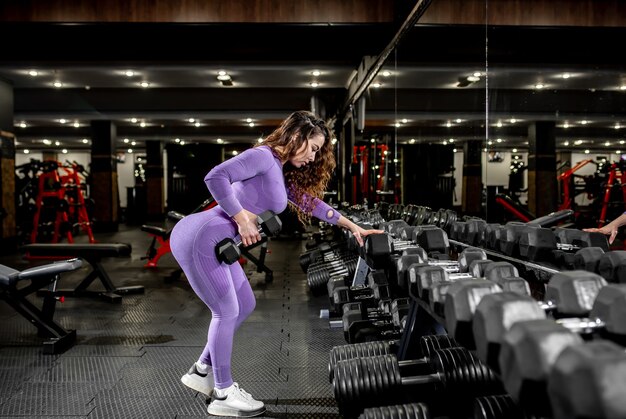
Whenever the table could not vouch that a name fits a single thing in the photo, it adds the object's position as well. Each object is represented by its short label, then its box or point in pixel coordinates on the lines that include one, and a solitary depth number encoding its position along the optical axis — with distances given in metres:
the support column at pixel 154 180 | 15.77
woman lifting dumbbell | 1.84
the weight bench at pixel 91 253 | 4.02
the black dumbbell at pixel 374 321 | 2.21
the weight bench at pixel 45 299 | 2.71
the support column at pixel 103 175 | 11.69
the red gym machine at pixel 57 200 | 7.60
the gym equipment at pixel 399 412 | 1.36
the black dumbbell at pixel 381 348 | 1.70
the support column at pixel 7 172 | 7.37
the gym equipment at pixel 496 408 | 1.13
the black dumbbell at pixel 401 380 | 1.49
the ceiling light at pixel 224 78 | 7.41
